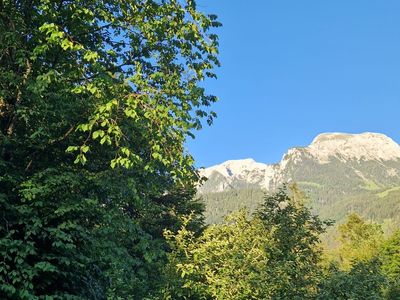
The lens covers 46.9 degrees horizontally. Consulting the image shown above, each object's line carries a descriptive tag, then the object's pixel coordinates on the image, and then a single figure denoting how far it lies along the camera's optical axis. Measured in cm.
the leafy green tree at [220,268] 1853
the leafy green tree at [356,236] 7484
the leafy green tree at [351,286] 1803
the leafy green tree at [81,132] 962
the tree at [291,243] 2017
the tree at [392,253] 6588
